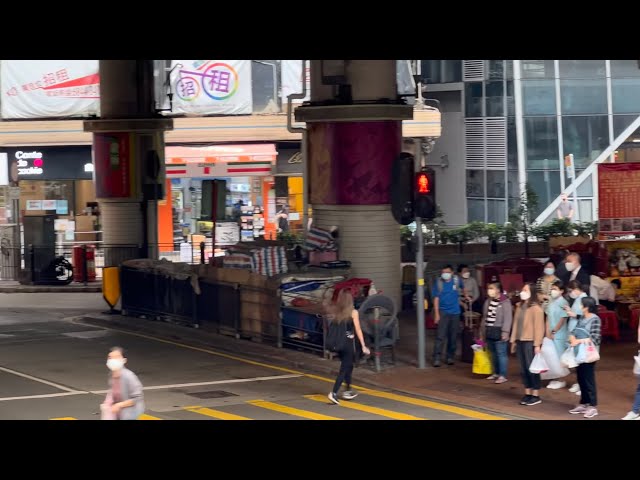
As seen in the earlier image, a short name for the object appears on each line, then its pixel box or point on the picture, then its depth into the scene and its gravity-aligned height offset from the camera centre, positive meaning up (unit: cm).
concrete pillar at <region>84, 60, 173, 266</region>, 3497 +100
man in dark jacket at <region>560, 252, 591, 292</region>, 2244 -142
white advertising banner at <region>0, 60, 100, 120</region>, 4625 +368
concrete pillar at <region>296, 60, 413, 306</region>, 2788 +82
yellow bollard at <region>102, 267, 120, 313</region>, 2995 -200
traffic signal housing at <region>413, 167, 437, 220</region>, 2198 -8
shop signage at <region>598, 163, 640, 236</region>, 2725 -31
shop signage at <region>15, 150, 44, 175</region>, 4541 +120
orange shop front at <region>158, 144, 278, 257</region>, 4538 +4
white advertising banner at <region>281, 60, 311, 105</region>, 4569 +388
